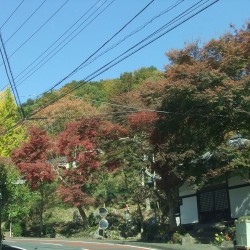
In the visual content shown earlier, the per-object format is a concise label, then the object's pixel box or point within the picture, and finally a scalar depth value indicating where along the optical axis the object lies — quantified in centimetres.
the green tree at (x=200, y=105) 1819
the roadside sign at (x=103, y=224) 2589
